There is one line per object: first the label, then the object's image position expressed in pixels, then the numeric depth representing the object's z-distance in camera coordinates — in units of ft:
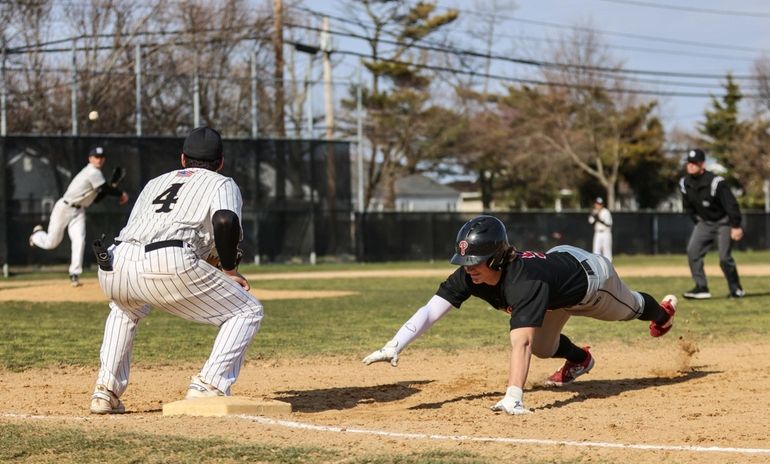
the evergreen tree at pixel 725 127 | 201.57
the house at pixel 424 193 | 254.06
